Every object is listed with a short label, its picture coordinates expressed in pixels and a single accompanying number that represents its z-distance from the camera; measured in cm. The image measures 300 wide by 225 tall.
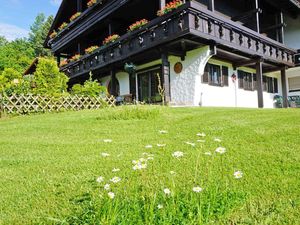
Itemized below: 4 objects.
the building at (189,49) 1170
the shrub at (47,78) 1285
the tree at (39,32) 6456
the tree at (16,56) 4221
